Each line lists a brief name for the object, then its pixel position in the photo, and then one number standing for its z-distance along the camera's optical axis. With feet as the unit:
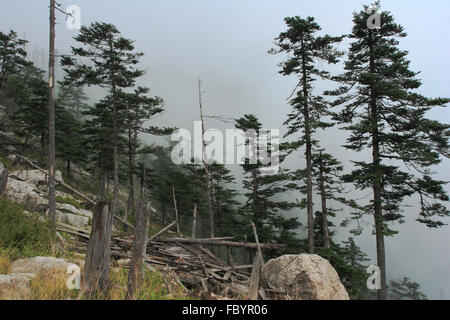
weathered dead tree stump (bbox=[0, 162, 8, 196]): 27.72
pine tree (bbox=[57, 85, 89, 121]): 207.98
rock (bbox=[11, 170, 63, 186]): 66.31
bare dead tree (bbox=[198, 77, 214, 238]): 64.56
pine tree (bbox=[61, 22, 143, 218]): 63.98
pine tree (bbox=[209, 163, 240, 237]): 97.96
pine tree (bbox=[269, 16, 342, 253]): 50.44
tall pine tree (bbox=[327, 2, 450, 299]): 43.06
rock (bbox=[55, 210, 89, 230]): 48.67
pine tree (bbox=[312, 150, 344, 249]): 64.75
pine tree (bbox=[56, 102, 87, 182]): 94.59
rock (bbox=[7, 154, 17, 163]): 78.00
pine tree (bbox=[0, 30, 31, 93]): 78.74
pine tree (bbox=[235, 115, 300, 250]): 76.02
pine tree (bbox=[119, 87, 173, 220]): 71.05
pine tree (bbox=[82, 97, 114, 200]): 80.84
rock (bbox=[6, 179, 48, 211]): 41.81
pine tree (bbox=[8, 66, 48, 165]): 84.28
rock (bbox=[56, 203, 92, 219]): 56.66
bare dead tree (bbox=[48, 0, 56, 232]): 37.96
